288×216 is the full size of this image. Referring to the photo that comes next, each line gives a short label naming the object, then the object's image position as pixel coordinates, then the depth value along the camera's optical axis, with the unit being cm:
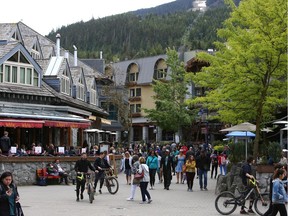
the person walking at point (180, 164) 3023
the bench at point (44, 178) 2828
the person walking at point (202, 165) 2611
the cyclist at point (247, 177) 1708
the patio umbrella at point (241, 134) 3265
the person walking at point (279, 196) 1360
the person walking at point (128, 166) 2998
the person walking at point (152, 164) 2606
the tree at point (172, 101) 6412
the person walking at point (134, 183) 2041
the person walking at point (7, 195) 988
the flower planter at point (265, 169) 2081
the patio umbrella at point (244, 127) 2435
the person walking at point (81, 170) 2069
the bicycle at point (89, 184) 2006
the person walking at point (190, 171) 2544
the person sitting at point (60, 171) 2908
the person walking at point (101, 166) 2317
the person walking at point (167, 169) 2630
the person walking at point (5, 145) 2828
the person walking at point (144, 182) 2003
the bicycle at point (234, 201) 1692
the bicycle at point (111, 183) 2347
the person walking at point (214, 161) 3366
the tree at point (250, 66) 2255
